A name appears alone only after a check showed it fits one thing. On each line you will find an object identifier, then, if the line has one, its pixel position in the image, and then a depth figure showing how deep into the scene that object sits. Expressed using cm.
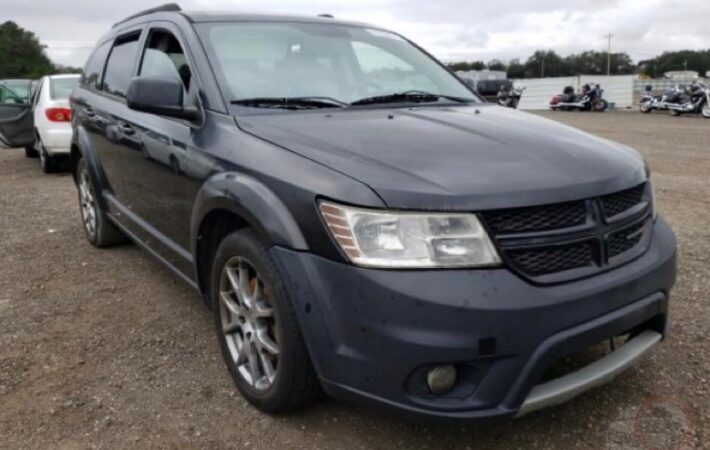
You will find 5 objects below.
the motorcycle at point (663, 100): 2227
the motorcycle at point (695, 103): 2044
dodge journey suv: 199
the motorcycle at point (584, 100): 2703
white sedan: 893
